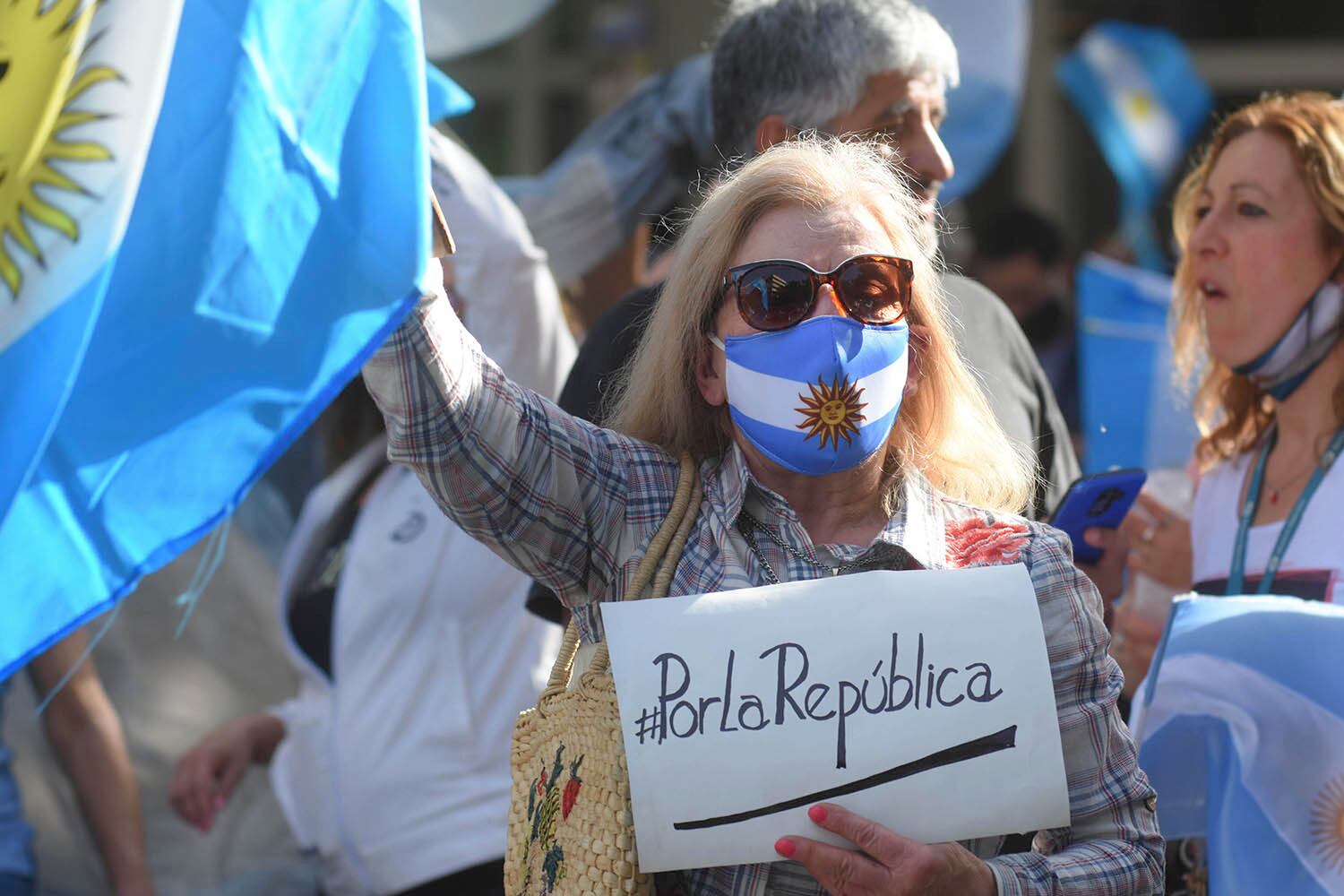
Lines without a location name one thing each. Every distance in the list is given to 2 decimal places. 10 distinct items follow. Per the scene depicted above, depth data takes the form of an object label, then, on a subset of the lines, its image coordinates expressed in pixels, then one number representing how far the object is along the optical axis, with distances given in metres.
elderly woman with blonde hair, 3.64
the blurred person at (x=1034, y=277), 11.64
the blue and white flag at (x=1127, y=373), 8.80
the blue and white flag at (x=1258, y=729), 5.00
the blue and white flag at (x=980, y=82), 8.62
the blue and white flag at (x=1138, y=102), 14.01
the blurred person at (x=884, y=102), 5.59
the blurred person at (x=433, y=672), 6.28
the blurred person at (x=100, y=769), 6.69
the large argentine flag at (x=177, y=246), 3.59
